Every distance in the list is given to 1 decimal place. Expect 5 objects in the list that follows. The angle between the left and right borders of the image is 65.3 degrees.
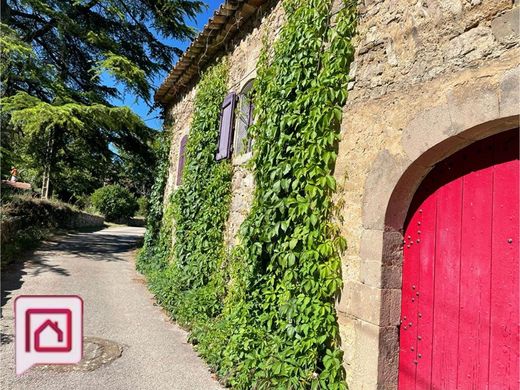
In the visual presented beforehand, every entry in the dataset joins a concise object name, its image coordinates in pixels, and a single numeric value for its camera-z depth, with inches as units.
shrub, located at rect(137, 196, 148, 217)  1445.6
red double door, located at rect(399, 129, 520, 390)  89.8
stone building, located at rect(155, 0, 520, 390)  90.0
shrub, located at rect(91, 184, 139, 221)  1159.6
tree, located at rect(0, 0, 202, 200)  413.7
